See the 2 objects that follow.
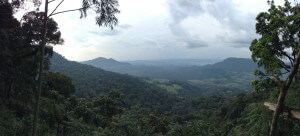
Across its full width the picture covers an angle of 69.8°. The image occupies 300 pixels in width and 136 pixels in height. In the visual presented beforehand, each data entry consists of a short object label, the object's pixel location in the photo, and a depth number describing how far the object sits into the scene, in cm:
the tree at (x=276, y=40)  908
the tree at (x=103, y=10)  753
